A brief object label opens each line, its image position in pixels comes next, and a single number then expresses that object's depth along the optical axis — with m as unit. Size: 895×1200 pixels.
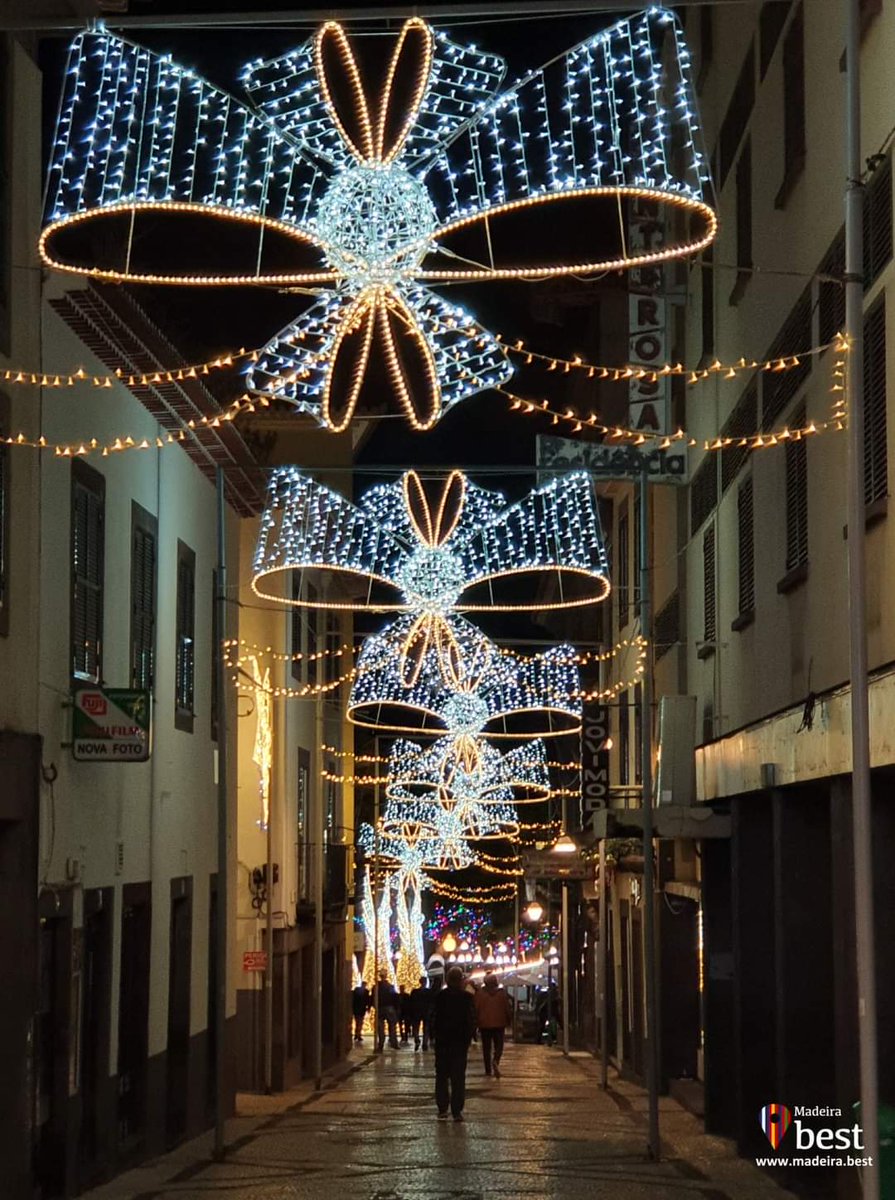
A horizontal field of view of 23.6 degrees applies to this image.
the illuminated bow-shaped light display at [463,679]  32.19
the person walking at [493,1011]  36.16
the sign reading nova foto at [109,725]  19.06
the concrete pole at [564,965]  46.82
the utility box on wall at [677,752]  28.02
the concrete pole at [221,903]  22.14
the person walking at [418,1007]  52.28
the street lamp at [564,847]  42.53
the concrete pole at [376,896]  55.69
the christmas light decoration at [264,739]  35.34
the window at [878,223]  14.45
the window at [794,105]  19.11
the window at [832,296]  16.84
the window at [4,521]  17.11
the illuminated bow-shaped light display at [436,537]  23.38
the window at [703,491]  26.92
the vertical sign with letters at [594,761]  39.25
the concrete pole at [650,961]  21.23
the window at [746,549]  22.92
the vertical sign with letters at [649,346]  30.91
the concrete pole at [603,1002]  32.62
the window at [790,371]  18.84
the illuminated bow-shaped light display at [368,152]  11.60
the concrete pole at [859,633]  11.38
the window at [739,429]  22.67
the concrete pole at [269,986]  34.22
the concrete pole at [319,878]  37.59
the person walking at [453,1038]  26.58
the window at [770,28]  20.55
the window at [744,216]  22.89
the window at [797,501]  19.09
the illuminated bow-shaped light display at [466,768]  43.47
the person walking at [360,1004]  58.75
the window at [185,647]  26.05
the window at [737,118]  23.17
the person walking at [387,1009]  56.30
